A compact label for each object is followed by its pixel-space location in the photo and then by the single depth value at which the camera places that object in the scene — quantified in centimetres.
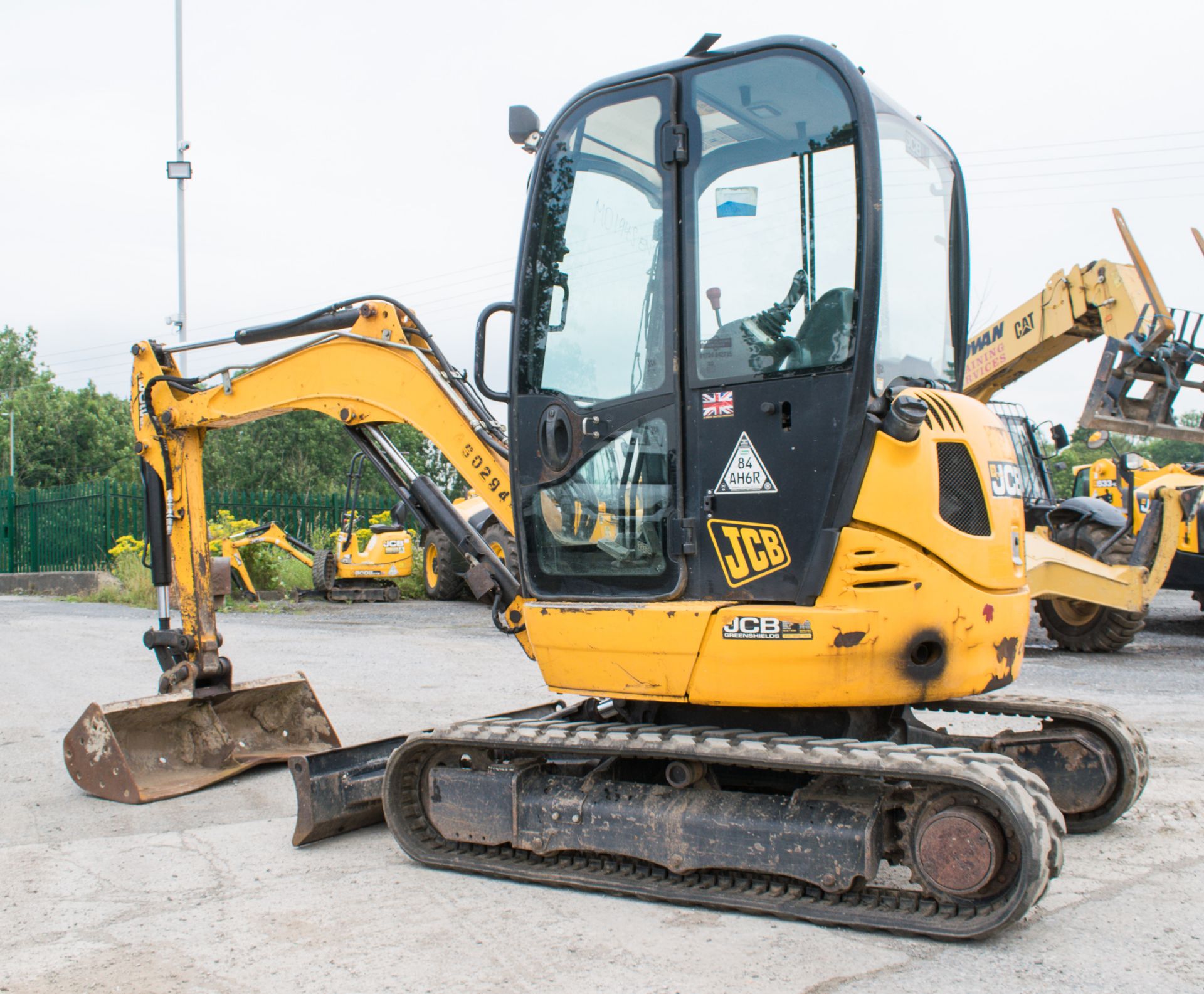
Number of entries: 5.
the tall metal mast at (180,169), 1748
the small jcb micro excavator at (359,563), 1748
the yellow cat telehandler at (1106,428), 971
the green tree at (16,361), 6356
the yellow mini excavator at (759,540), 364
